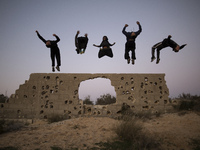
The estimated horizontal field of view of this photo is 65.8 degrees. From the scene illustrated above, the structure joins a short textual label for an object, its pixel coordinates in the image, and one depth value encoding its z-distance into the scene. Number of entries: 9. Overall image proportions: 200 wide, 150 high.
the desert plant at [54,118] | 12.06
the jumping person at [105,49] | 6.39
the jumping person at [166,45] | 5.63
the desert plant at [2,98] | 17.61
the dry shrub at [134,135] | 6.91
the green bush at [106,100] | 18.27
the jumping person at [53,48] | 5.78
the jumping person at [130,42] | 5.96
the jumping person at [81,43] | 6.21
